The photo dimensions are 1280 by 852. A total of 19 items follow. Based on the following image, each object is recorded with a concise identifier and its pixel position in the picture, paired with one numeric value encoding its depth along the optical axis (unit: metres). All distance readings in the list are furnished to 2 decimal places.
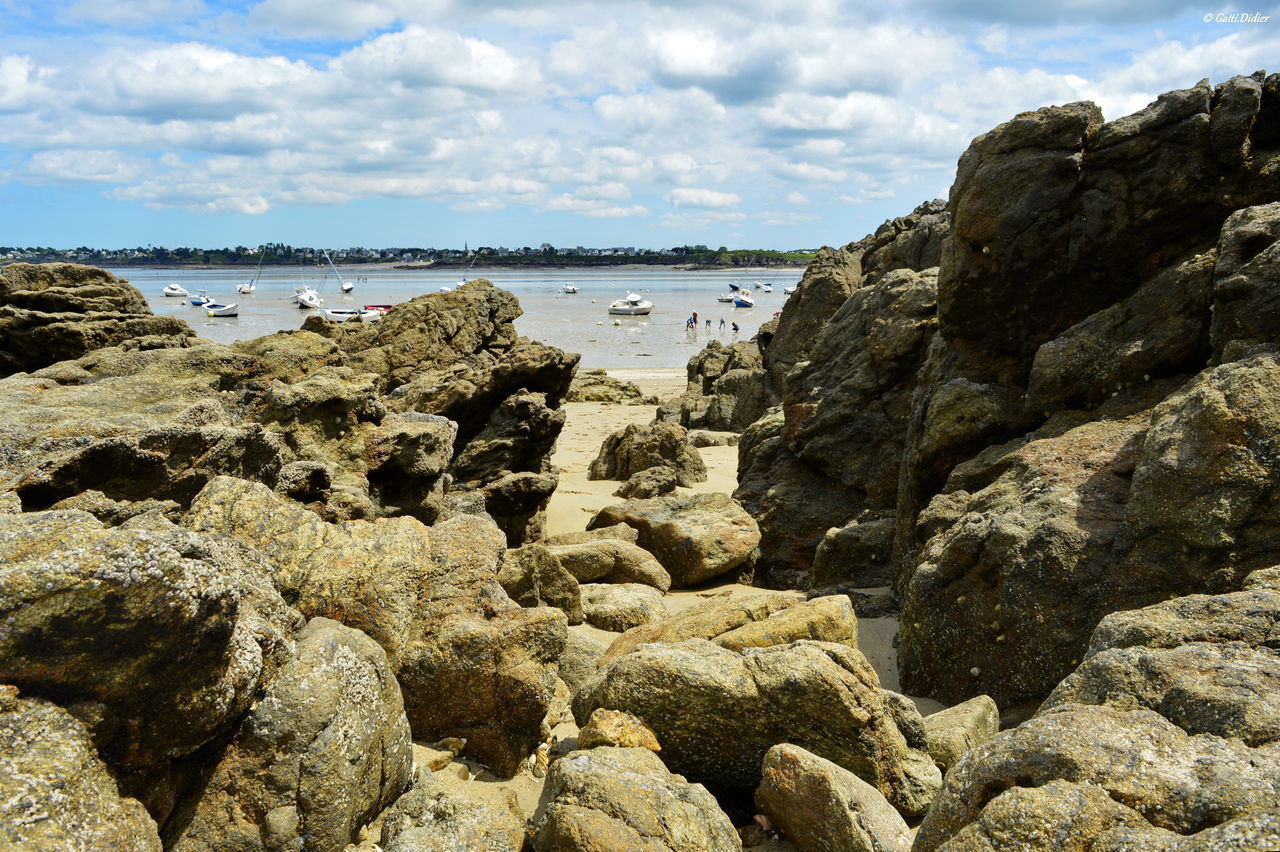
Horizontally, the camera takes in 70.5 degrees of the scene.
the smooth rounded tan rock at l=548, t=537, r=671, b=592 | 9.55
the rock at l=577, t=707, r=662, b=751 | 4.90
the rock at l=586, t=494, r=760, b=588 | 10.29
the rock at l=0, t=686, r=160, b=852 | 2.82
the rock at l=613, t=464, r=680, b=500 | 14.49
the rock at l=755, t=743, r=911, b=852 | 4.27
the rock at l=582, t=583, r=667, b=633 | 8.27
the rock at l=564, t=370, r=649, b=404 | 30.75
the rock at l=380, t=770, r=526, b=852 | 4.08
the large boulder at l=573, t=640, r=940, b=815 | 4.96
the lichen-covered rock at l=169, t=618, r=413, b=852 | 3.68
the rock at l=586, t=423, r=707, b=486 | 16.20
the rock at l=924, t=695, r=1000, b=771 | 5.22
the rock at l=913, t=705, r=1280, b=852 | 3.07
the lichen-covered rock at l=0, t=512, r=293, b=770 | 3.09
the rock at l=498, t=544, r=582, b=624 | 7.23
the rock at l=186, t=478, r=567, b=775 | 5.18
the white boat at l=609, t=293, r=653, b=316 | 81.69
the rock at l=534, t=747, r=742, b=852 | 3.95
